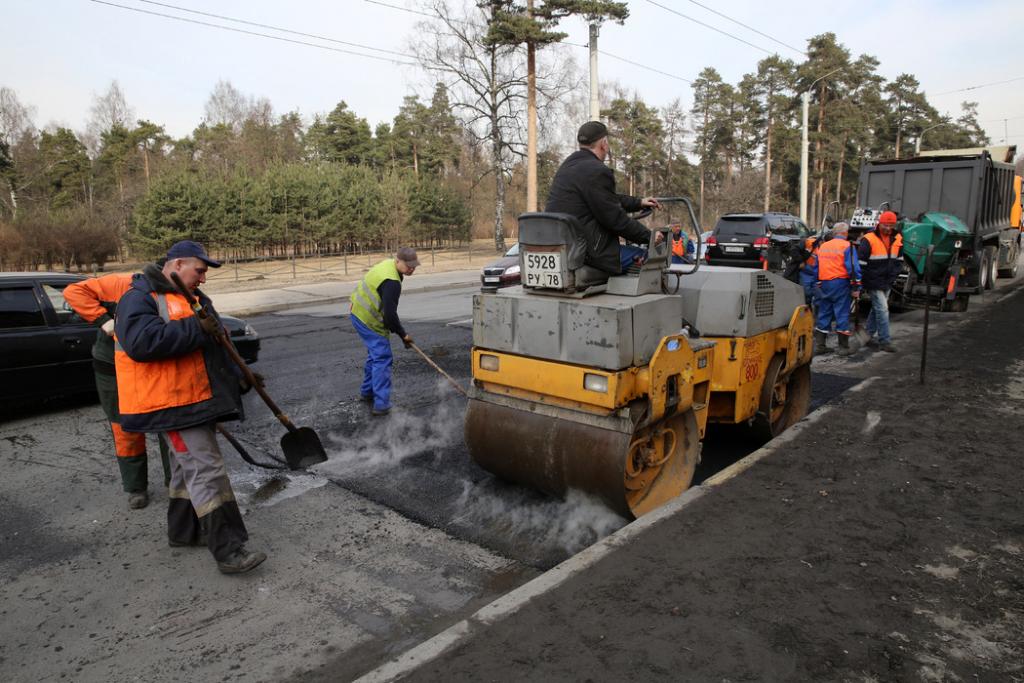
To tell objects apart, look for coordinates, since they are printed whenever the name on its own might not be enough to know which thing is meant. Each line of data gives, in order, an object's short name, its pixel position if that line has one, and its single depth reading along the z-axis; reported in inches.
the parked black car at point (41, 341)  252.1
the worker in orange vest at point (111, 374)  181.6
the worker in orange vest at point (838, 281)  358.6
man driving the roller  163.3
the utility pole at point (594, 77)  752.3
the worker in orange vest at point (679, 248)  459.5
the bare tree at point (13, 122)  1699.1
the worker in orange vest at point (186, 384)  135.9
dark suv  625.3
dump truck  491.2
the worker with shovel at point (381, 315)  256.2
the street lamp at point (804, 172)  1132.5
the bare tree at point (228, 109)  2389.3
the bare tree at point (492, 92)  1346.0
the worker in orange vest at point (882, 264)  367.9
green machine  484.6
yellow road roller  155.8
